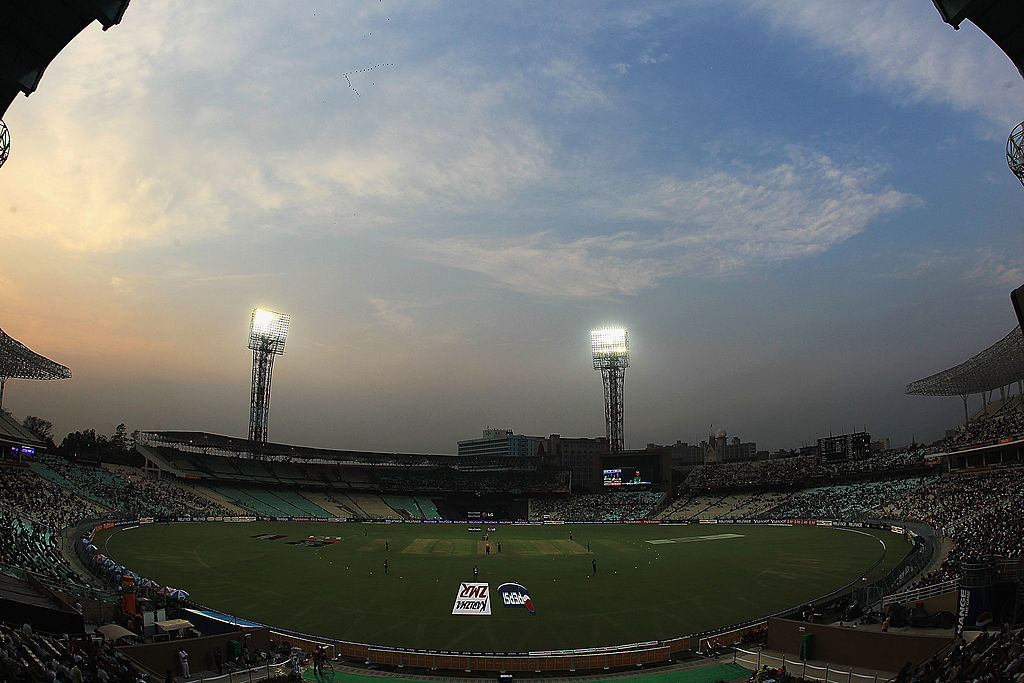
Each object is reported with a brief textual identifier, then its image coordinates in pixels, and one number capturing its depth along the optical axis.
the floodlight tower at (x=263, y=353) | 99.12
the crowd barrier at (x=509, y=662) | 24.53
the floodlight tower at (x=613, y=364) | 114.62
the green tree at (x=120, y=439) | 142.25
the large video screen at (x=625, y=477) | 105.88
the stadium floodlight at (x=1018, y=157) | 17.05
